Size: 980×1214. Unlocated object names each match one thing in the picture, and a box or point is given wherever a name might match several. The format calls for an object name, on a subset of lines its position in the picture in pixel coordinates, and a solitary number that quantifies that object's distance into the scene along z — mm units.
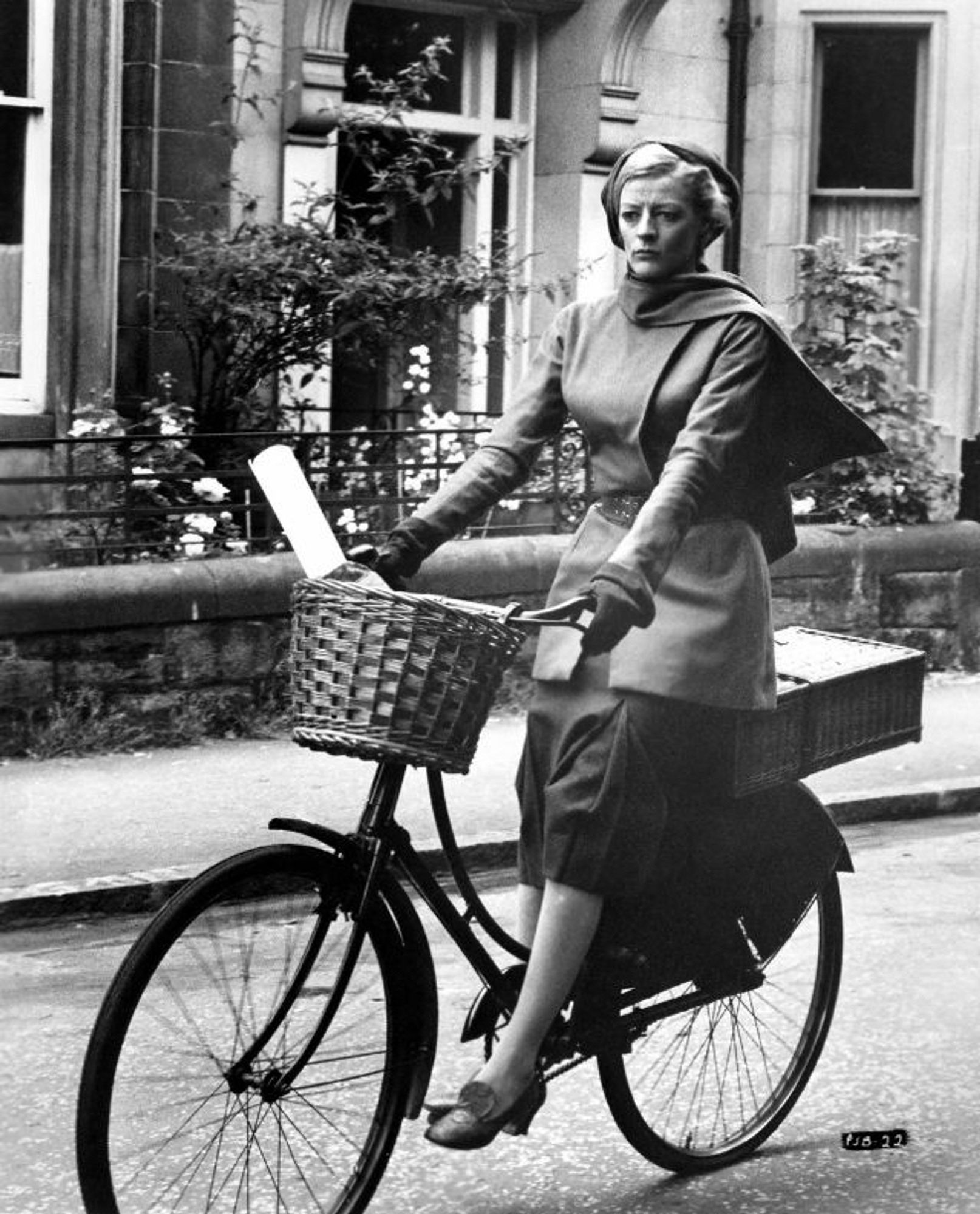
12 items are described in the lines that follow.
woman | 4273
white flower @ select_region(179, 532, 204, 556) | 10320
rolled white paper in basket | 3986
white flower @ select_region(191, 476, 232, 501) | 10453
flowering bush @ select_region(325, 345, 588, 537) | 11062
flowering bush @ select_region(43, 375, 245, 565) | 10133
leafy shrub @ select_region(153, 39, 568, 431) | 11859
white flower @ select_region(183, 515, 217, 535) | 10422
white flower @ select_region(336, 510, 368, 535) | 10867
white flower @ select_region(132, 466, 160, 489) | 10422
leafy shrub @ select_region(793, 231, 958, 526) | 13016
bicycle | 3906
